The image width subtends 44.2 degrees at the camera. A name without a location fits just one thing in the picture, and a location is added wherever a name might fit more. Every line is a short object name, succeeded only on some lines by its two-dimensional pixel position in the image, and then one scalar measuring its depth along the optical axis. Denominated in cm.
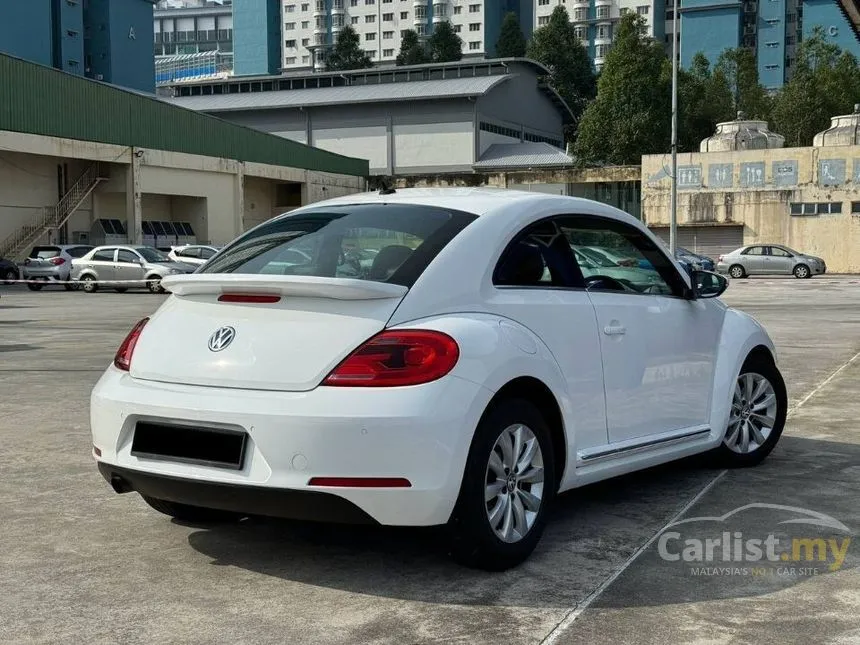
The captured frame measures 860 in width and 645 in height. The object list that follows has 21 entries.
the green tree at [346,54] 10419
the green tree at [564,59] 9900
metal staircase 4119
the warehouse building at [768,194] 4919
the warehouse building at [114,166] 4056
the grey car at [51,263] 3325
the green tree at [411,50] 10450
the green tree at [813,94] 7000
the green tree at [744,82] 7851
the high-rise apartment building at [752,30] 10775
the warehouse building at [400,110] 6944
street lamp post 4138
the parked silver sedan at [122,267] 3125
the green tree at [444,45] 10406
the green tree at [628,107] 6669
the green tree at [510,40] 10769
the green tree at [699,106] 7458
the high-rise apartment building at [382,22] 12250
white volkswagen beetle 384
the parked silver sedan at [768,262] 4125
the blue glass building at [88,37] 8388
